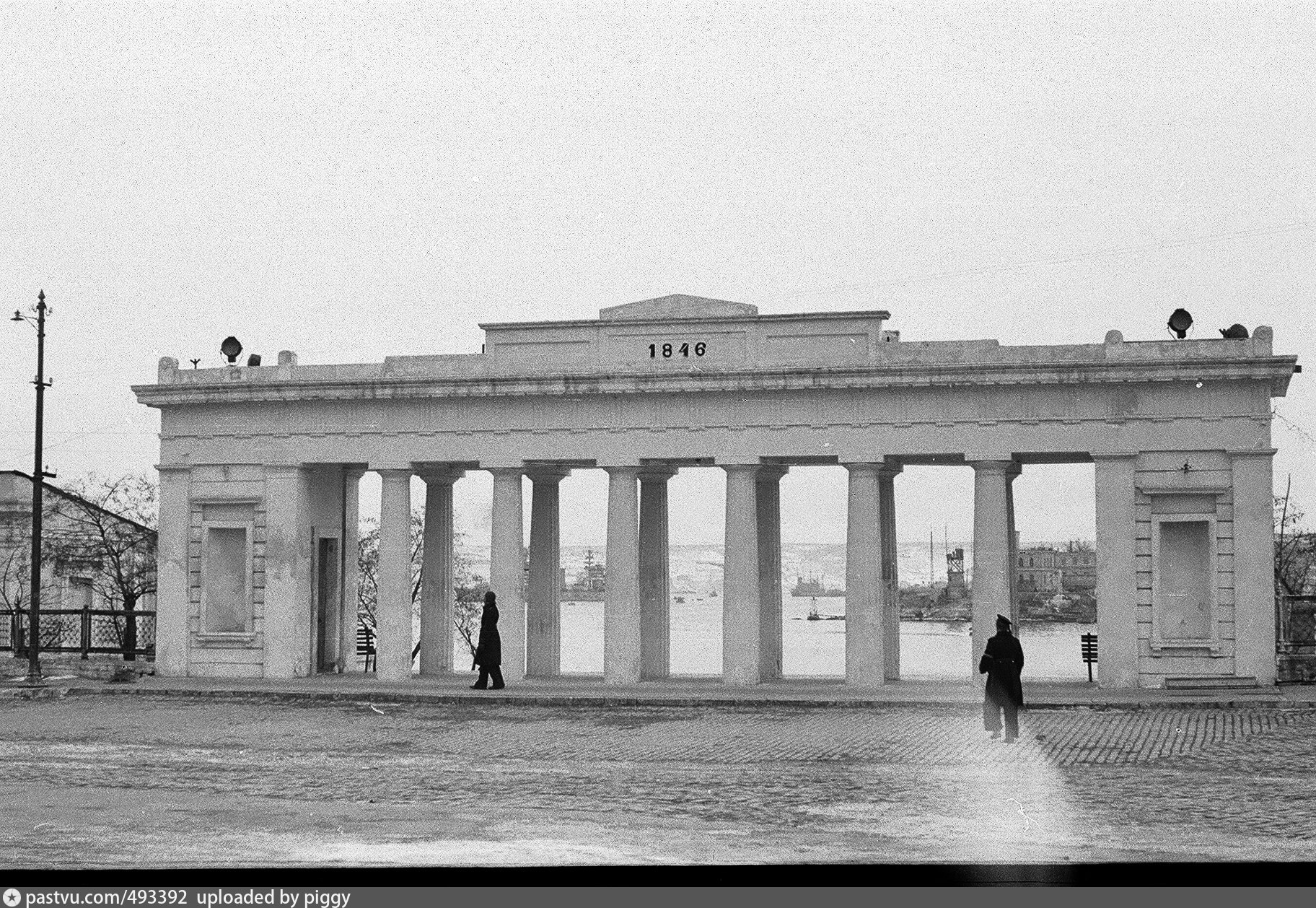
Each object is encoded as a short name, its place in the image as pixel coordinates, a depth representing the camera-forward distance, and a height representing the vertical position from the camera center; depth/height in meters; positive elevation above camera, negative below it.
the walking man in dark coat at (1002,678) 24.31 -1.69
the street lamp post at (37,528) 33.56 +0.64
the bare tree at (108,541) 48.62 +0.57
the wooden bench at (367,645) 43.03 -2.20
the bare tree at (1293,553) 48.78 +0.29
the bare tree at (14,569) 48.03 -0.28
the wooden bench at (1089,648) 37.58 -1.94
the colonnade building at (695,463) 32.38 +2.06
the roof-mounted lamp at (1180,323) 32.84 +4.67
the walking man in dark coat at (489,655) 34.03 -1.89
